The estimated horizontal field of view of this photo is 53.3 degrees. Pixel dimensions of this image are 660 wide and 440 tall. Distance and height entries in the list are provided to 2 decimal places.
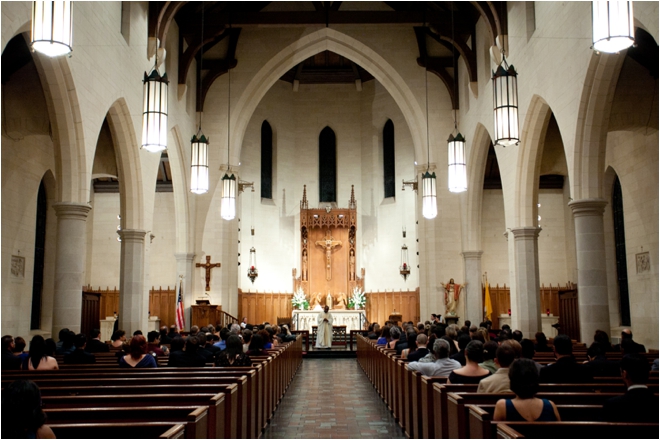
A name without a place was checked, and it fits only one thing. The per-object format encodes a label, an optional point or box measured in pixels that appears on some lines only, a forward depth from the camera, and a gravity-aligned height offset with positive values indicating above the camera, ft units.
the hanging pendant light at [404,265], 83.20 +5.42
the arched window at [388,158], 91.45 +20.81
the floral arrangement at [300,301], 83.46 +0.88
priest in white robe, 68.80 -2.32
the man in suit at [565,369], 20.08 -1.93
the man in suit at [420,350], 27.94 -1.83
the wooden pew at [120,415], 14.06 -2.27
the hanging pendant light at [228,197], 62.18 +10.51
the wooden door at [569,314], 70.79 -0.86
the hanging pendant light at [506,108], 40.70 +12.26
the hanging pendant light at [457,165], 53.98 +11.60
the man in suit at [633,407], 12.95 -2.00
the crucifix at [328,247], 88.56 +8.11
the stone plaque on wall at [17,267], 53.52 +3.54
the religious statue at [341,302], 86.38 +0.74
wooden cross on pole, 71.46 +4.56
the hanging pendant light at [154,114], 40.06 +11.91
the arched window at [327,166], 94.73 +20.46
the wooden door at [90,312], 70.64 -0.29
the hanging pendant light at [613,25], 26.22 +11.25
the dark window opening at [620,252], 58.44 +4.85
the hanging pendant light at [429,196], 60.85 +10.24
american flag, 65.10 -0.61
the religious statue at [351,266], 88.69 +5.58
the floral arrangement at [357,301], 84.58 +0.84
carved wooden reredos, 88.99 +8.00
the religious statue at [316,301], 86.19 +0.90
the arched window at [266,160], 91.97 +20.67
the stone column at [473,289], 70.59 +1.91
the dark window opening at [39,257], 59.41 +4.83
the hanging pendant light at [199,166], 54.34 +11.85
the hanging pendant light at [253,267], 81.82 +5.27
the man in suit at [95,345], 37.42 -2.04
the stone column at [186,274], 71.15 +3.76
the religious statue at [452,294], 70.28 +1.37
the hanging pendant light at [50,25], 27.22 +11.79
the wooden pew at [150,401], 15.79 -2.25
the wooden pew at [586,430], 11.53 -2.17
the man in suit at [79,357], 29.22 -2.12
